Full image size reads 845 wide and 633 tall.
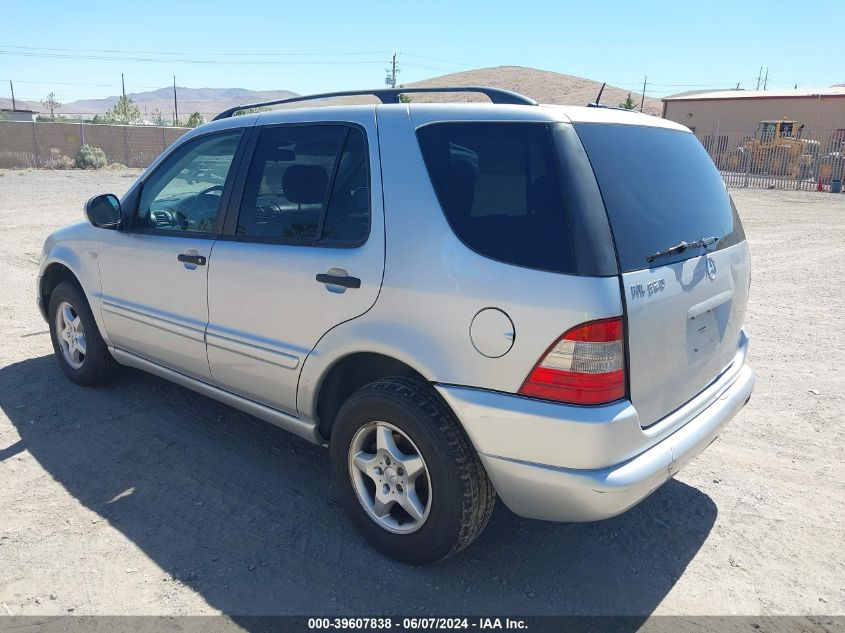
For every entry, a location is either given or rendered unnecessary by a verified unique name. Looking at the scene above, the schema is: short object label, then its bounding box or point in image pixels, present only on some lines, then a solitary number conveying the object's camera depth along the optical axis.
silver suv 2.41
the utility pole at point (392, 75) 79.19
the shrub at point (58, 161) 33.69
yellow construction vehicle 28.66
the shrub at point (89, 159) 33.94
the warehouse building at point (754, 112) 35.53
